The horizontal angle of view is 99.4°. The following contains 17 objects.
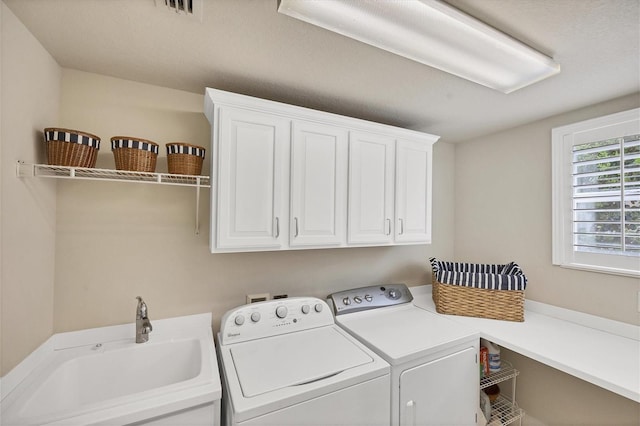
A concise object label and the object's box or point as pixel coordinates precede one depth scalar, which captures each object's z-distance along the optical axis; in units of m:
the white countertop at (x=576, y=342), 1.29
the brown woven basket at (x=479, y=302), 1.90
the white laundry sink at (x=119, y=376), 0.99
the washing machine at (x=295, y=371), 1.14
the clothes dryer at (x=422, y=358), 1.44
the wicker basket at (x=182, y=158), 1.46
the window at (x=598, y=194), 1.64
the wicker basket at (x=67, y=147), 1.20
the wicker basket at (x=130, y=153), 1.32
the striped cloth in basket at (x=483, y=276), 1.92
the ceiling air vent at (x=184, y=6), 0.99
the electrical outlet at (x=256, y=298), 1.78
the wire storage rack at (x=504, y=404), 1.98
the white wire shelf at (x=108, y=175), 1.17
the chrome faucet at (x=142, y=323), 1.43
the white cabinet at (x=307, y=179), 1.47
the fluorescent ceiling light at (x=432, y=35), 0.98
